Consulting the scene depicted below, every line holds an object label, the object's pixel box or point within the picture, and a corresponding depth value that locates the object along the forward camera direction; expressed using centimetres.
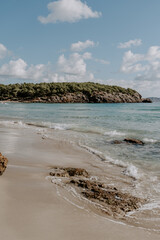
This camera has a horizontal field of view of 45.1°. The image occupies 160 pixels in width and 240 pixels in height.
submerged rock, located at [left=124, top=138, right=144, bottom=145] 1222
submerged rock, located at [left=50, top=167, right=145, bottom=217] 439
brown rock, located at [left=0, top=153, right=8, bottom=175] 559
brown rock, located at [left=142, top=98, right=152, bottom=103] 15419
